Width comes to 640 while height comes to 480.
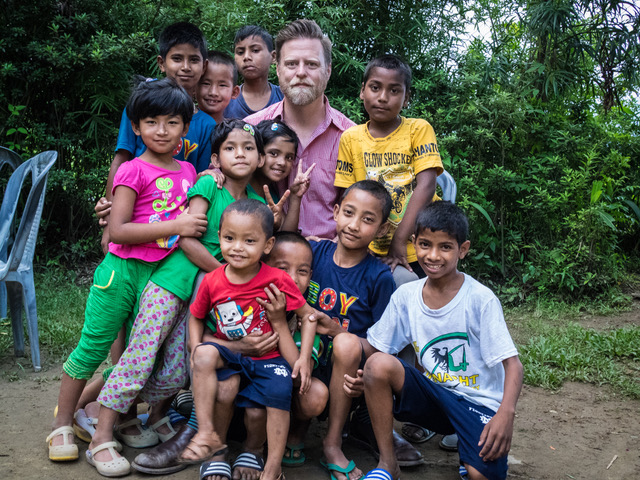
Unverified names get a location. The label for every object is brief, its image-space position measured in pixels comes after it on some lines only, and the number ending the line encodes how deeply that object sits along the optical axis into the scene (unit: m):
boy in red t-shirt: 2.38
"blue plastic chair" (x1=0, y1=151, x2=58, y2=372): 3.80
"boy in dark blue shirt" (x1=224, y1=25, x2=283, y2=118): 4.08
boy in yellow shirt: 3.04
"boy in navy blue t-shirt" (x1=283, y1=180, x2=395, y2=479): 2.63
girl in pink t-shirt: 2.62
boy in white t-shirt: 2.35
